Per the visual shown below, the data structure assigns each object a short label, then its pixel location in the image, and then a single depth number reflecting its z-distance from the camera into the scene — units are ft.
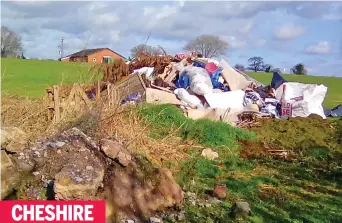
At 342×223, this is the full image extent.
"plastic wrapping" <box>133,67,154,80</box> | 44.15
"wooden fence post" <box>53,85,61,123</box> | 25.55
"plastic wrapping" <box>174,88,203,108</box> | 40.88
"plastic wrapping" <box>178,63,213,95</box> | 41.83
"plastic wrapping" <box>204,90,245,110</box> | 41.14
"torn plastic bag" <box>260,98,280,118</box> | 44.70
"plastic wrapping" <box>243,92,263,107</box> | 43.94
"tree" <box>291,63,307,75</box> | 175.30
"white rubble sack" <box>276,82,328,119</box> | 45.47
